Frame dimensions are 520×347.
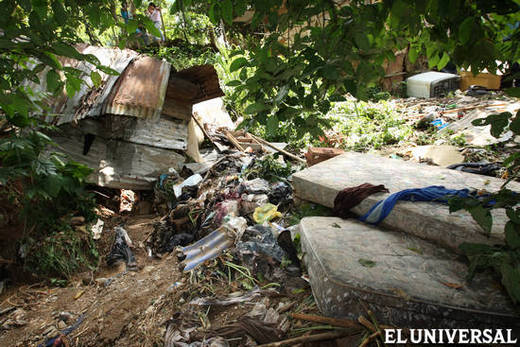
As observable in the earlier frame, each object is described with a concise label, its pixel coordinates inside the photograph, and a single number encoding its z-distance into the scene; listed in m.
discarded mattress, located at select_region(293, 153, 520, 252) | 2.20
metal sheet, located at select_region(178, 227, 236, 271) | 3.26
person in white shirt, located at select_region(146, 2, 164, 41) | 9.70
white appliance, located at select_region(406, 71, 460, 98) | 8.77
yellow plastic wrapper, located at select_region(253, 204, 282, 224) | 3.71
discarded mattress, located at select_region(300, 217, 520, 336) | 1.59
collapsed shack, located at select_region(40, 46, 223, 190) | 4.47
